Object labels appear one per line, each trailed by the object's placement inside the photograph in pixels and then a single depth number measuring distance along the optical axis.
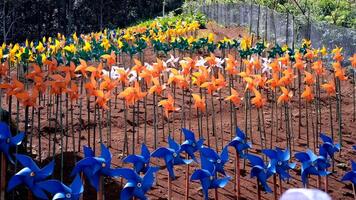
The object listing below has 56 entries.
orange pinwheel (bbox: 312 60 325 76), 7.79
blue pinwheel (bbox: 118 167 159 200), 3.72
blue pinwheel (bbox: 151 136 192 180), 4.52
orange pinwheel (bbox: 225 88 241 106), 6.12
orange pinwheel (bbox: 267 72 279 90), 6.82
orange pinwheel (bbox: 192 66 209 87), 6.74
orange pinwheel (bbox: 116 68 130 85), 6.80
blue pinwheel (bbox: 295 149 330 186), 4.58
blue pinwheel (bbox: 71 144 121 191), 3.84
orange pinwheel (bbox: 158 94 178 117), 6.11
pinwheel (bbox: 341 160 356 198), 4.58
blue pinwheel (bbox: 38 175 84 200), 3.47
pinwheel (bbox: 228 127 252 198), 4.89
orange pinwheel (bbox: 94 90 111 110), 5.93
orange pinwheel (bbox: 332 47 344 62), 8.31
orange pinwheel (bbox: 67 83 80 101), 5.93
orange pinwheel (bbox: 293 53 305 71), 7.90
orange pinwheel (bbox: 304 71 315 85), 7.22
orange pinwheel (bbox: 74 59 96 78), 6.77
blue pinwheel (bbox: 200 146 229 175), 4.63
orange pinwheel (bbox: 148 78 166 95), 6.30
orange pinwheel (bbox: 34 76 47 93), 5.78
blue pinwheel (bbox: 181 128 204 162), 4.96
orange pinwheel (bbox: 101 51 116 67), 7.86
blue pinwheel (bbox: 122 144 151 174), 4.25
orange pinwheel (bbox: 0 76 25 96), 5.39
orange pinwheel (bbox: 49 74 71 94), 5.79
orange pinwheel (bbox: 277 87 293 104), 6.48
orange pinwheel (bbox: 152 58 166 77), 7.12
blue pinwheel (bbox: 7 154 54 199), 3.57
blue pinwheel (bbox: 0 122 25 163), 4.02
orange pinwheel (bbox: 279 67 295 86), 6.94
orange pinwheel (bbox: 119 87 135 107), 6.05
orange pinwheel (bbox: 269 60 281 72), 7.41
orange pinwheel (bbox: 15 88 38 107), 5.32
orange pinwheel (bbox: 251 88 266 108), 6.24
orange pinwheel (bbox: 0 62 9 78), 6.78
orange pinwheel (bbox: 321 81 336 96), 6.95
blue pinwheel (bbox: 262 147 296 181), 4.59
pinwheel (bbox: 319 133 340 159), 5.16
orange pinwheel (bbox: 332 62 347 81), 7.36
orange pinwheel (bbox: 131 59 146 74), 7.00
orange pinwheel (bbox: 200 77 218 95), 6.45
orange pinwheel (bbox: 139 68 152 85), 6.67
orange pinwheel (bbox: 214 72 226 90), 6.55
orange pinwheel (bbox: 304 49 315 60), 9.09
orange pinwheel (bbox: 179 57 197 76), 7.43
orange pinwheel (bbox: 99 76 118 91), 6.22
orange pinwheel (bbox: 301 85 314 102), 6.78
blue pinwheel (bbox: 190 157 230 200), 4.23
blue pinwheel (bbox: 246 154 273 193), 4.46
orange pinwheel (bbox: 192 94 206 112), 6.26
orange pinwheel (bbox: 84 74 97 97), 5.98
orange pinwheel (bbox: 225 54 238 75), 7.50
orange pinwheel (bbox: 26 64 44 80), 6.19
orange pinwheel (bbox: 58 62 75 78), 6.31
